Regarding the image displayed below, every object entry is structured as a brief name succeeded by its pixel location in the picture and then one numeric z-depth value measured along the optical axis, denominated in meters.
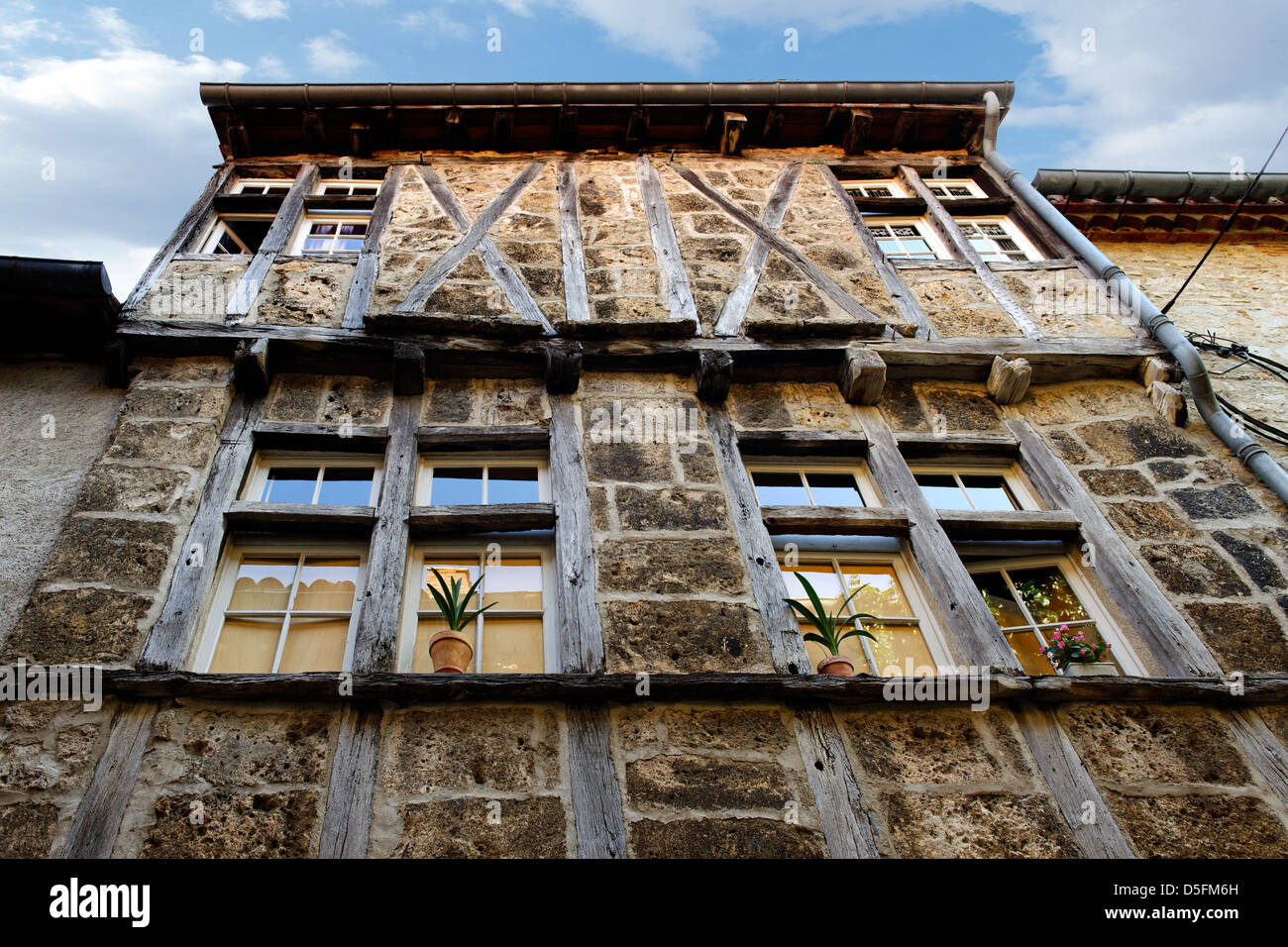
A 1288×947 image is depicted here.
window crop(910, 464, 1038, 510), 4.82
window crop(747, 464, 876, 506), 4.74
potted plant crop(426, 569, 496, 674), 3.58
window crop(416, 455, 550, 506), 4.55
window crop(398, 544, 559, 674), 3.81
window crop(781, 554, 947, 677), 3.94
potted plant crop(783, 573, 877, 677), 3.69
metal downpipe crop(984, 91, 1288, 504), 4.69
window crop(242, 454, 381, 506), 4.48
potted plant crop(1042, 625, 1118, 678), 3.96
